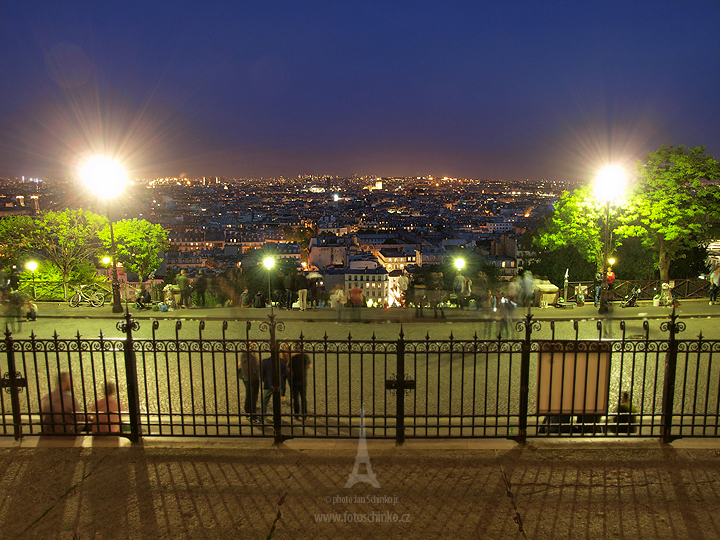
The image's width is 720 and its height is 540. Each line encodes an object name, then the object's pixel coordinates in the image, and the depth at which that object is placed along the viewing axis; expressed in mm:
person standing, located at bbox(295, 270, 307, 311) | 15250
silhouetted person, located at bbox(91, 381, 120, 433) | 6064
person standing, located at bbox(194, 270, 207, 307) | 17469
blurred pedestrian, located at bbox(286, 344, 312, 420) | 6539
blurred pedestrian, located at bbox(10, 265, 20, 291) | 15611
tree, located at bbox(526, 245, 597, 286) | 28188
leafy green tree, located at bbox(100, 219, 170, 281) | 36812
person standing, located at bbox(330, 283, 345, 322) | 13718
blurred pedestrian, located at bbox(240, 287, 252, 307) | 16094
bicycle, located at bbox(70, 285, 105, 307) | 16094
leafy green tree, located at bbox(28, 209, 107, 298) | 25672
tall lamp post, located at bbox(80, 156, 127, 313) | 16312
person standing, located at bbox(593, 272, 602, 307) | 16152
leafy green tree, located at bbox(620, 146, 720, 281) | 19391
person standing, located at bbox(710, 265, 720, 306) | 15180
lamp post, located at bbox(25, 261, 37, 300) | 17219
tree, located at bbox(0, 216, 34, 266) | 26453
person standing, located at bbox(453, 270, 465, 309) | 15125
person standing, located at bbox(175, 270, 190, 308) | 15539
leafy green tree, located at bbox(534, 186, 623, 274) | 21422
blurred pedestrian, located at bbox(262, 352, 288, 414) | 6816
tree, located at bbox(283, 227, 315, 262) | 143000
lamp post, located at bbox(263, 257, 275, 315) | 17953
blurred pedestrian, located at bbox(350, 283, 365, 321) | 14289
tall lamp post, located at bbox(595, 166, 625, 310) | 16044
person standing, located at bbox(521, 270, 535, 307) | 13155
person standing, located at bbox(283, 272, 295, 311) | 16141
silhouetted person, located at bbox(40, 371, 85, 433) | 6059
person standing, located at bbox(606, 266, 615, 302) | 15591
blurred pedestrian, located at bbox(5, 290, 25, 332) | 13608
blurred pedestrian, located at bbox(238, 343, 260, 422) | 6539
